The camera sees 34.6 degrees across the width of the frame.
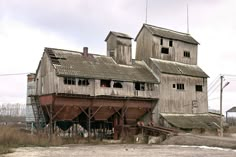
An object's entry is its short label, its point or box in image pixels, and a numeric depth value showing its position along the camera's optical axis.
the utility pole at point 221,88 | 44.07
